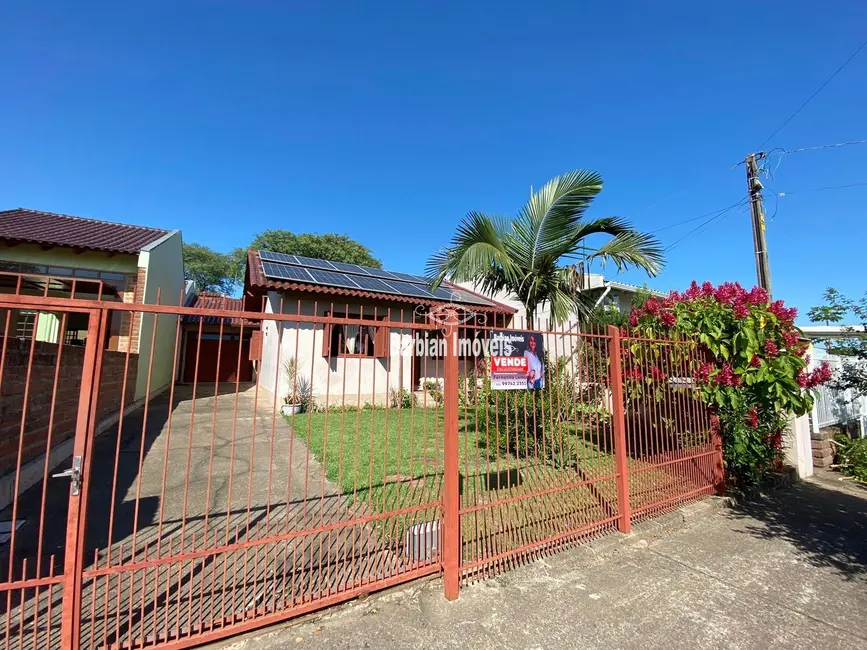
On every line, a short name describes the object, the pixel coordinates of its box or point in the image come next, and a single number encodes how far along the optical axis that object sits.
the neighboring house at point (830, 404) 6.84
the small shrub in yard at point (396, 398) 10.23
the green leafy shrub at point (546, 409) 4.21
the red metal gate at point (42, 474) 2.18
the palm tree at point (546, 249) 5.85
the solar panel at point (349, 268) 13.61
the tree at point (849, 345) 6.21
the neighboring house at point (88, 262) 10.16
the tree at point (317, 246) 31.61
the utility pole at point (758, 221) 8.88
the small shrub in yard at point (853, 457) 6.46
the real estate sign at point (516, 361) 3.67
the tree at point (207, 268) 34.22
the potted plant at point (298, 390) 9.69
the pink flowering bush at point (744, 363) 4.75
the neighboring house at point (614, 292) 12.36
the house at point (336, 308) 10.13
